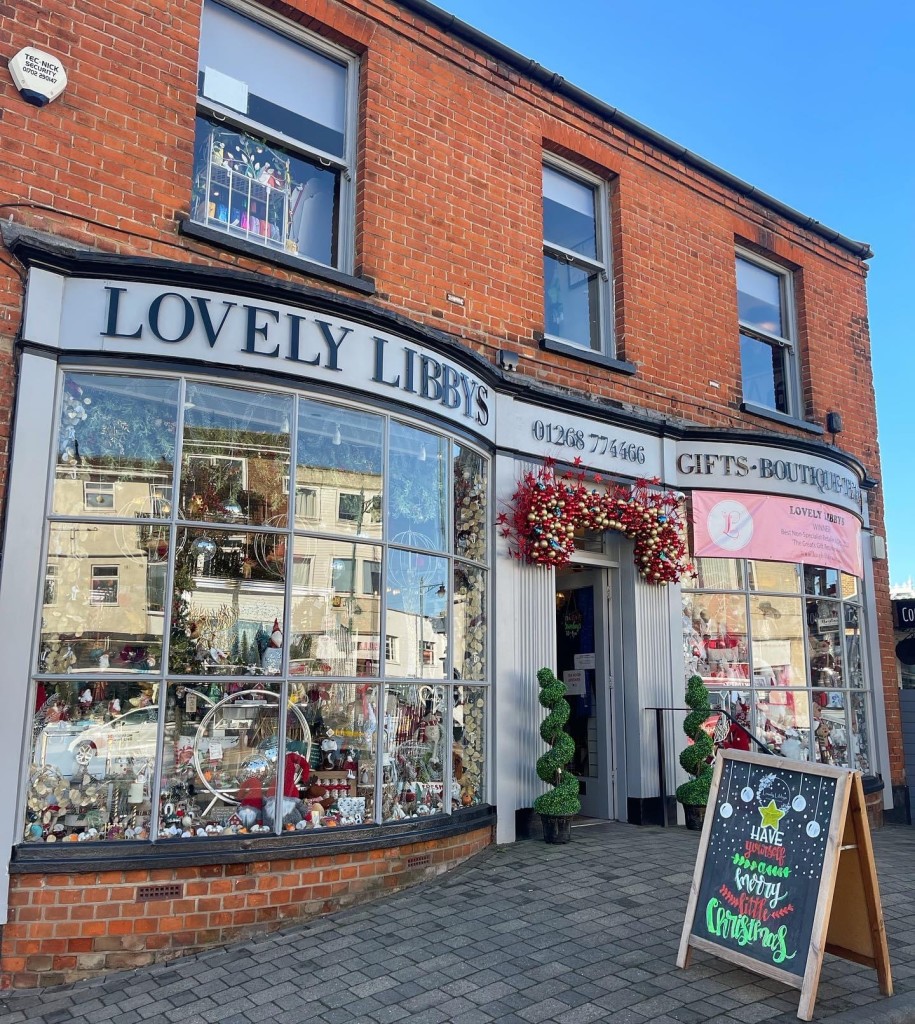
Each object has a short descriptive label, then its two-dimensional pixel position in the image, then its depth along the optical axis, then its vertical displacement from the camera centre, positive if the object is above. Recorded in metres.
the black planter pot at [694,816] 7.88 -1.27
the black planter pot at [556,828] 7.25 -1.26
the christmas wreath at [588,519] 7.70 +1.33
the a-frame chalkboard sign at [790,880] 4.34 -1.05
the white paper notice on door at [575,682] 9.03 -0.14
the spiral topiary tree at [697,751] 7.81 -0.71
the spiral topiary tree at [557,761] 7.18 -0.72
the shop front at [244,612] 5.34 +0.37
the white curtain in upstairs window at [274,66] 6.99 +4.77
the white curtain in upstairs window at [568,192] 9.21 +4.87
